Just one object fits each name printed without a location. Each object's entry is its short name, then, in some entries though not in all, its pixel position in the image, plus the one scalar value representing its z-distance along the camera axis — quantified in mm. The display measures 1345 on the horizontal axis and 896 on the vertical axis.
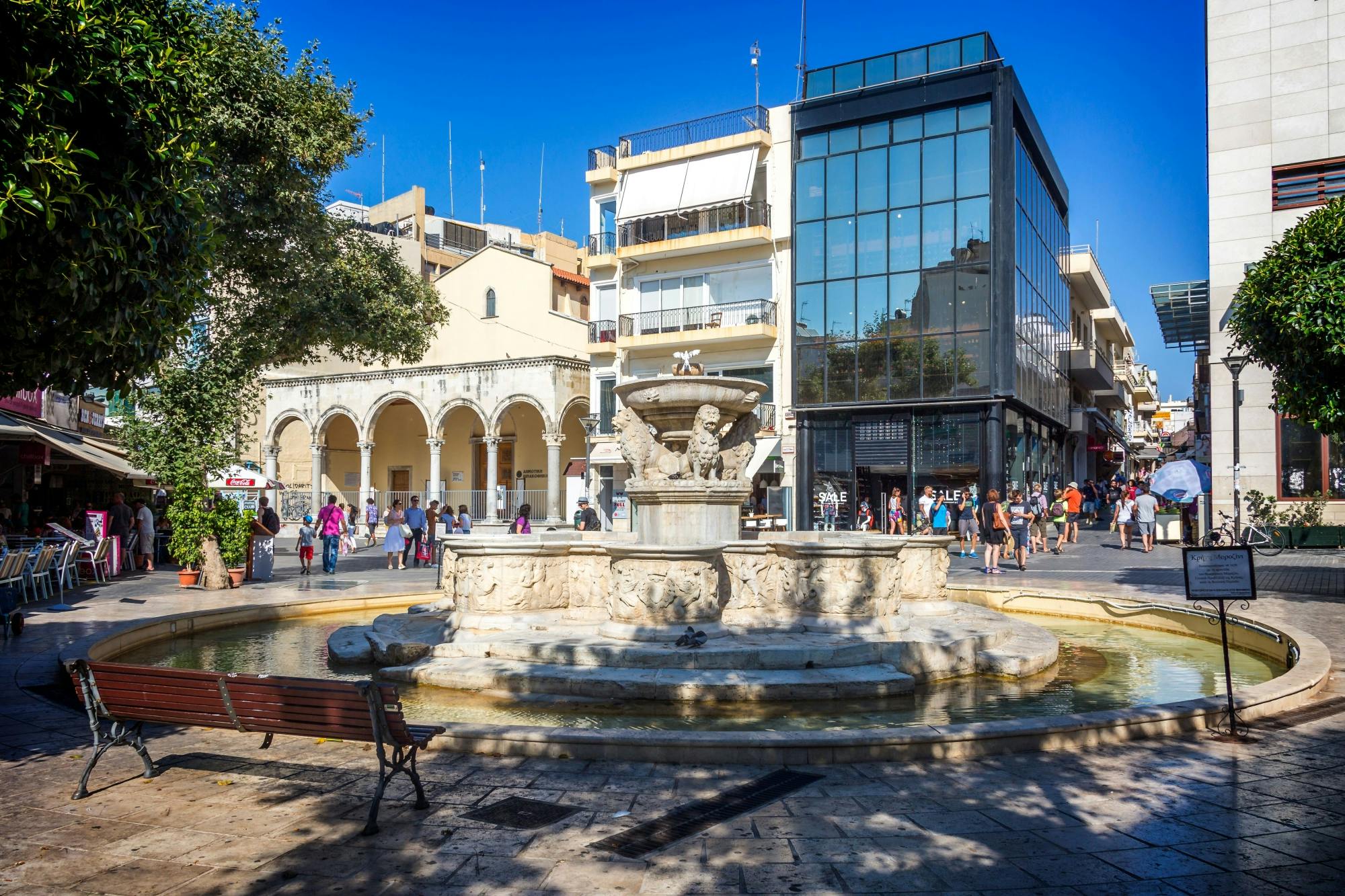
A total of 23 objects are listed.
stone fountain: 7688
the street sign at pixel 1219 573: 6516
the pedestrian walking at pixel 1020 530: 17656
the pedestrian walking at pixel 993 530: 17078
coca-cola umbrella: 20906
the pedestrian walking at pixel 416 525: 20594
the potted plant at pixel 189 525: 15281
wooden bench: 4625
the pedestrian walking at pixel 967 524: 21422
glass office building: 25906
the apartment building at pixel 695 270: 29297
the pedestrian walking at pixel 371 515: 32500
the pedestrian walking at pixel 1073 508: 25312
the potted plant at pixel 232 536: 15609
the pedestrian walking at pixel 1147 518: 22812
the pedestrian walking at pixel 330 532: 18391
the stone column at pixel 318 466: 36812
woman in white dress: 19562
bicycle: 18484
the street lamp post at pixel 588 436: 32500
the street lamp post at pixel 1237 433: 16297
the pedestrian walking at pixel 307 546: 18781
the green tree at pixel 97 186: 4660
